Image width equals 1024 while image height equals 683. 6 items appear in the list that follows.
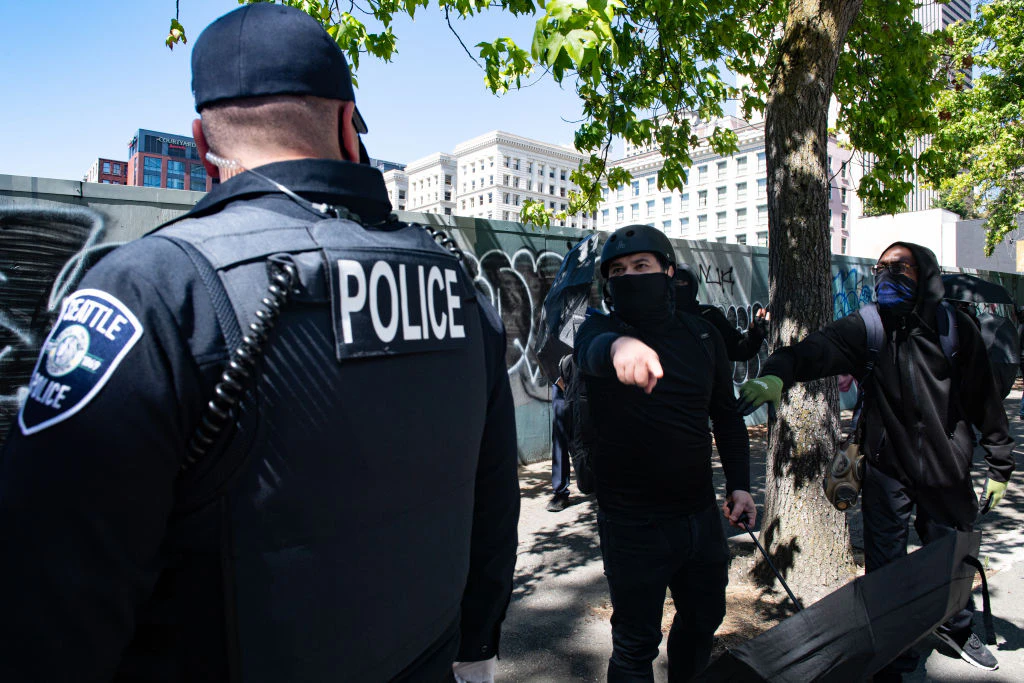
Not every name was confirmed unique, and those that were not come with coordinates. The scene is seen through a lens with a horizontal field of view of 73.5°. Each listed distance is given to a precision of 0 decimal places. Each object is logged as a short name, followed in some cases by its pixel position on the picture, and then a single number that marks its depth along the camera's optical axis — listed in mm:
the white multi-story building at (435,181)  143000
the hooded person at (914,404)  3143
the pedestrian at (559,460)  6002
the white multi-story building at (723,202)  76875
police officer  858
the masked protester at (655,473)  2484
